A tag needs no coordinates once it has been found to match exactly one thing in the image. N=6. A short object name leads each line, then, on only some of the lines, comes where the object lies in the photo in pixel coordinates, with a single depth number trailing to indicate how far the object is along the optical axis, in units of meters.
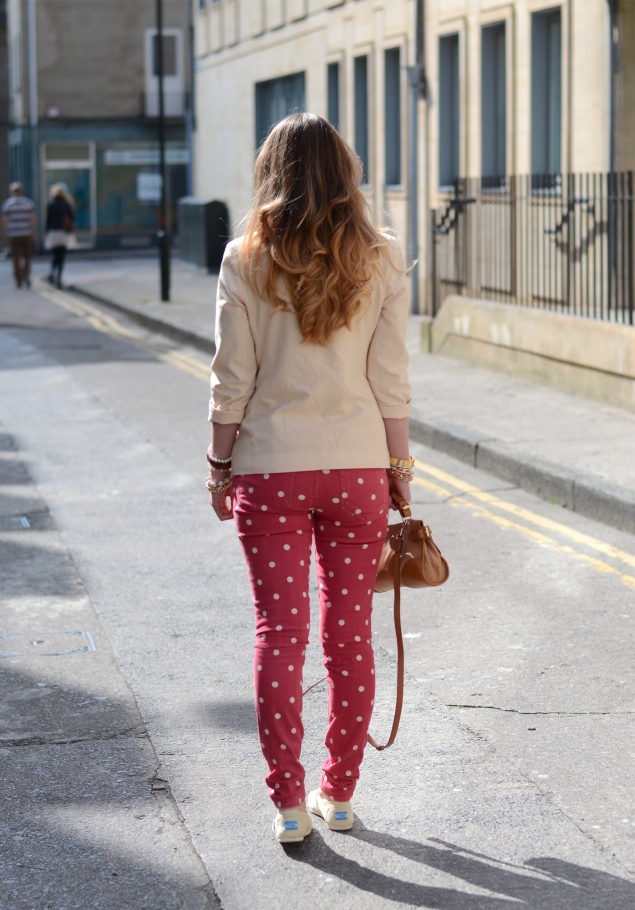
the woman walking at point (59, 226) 27.27
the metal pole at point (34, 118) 45.69
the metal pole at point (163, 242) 21.05
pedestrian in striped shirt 27.83
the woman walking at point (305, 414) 3.48
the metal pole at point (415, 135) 18.44
